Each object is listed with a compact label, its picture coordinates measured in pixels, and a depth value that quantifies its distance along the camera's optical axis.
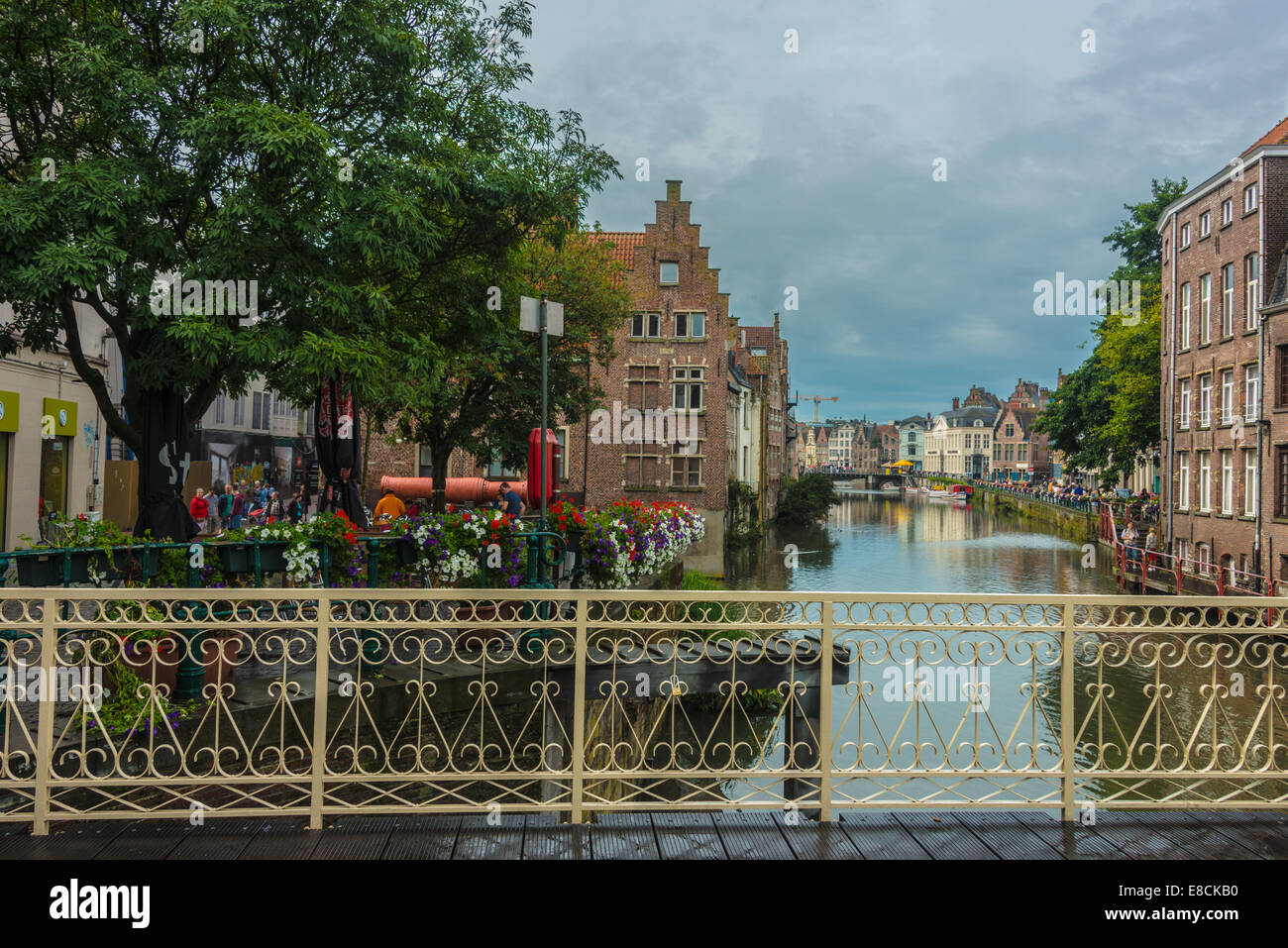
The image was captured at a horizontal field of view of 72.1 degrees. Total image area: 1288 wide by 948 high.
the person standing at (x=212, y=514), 24.29
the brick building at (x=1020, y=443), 141.38
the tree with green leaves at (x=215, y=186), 9.52
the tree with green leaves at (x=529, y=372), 22.07
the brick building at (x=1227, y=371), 24.89
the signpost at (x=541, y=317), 10.61
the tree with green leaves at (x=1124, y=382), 38.69
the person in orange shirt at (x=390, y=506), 22.34
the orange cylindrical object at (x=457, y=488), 37.16
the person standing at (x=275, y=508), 32.78
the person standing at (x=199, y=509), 23.12
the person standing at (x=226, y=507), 24.22
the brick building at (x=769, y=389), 59.06
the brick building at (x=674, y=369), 40.69
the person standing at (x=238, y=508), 26.66
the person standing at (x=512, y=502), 19.33
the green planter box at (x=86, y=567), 6.97
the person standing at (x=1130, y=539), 33.81
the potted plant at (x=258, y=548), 8.77
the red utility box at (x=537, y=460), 13.61
